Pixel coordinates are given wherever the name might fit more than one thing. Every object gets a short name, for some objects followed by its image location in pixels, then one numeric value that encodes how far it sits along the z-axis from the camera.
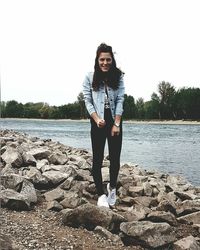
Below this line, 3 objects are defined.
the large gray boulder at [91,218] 4.34
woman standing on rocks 4.91
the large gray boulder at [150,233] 4.06
